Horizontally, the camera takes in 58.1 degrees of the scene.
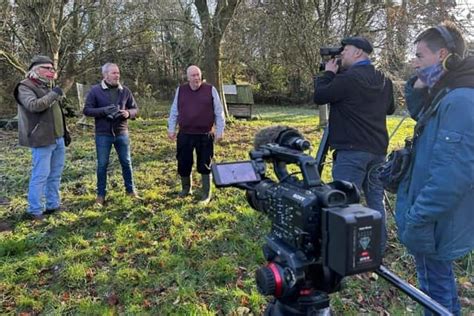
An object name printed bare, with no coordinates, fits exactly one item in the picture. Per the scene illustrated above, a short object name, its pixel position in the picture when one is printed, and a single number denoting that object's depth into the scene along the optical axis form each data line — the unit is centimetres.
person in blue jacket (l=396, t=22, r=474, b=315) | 230
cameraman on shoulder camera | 362
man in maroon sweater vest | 585
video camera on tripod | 144
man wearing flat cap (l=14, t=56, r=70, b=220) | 510
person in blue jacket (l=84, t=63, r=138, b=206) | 573
